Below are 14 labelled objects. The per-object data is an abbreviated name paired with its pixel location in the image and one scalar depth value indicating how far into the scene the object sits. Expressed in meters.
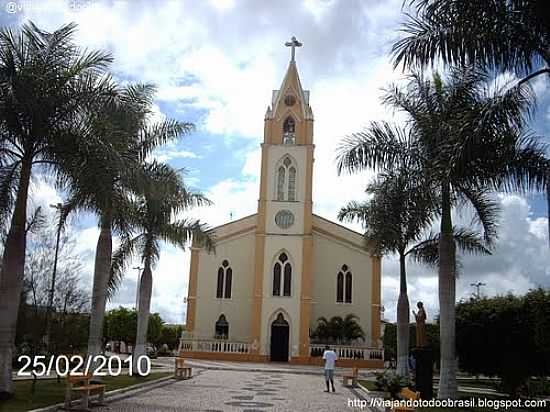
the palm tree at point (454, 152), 11.38
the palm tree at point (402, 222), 16.09
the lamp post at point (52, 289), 15.30
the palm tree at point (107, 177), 12.65
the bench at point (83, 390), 11.84
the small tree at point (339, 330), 36.53
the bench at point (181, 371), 21.62
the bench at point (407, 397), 10.30
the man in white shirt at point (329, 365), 18.79
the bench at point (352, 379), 21.14
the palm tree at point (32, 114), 12.19
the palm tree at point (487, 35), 11.02
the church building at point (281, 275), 37.00
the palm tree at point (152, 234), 19.69
